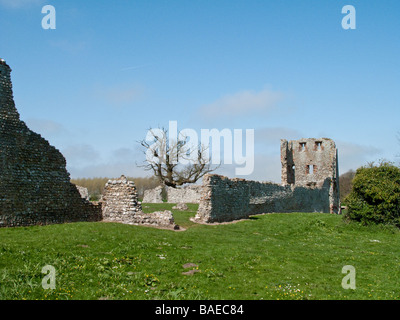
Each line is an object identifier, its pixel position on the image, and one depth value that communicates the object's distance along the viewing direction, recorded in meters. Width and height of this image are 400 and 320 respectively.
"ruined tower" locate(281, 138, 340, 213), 51.73
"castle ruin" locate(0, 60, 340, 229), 19.12
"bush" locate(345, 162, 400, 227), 23.36
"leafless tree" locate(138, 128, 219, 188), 54.22
